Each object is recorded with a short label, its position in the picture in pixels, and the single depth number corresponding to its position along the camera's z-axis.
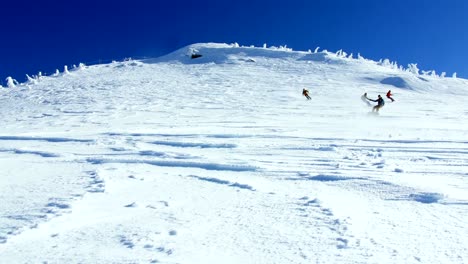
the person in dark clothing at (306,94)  24.99
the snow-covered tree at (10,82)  42.17
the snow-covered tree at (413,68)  47.80
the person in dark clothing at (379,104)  19.90
